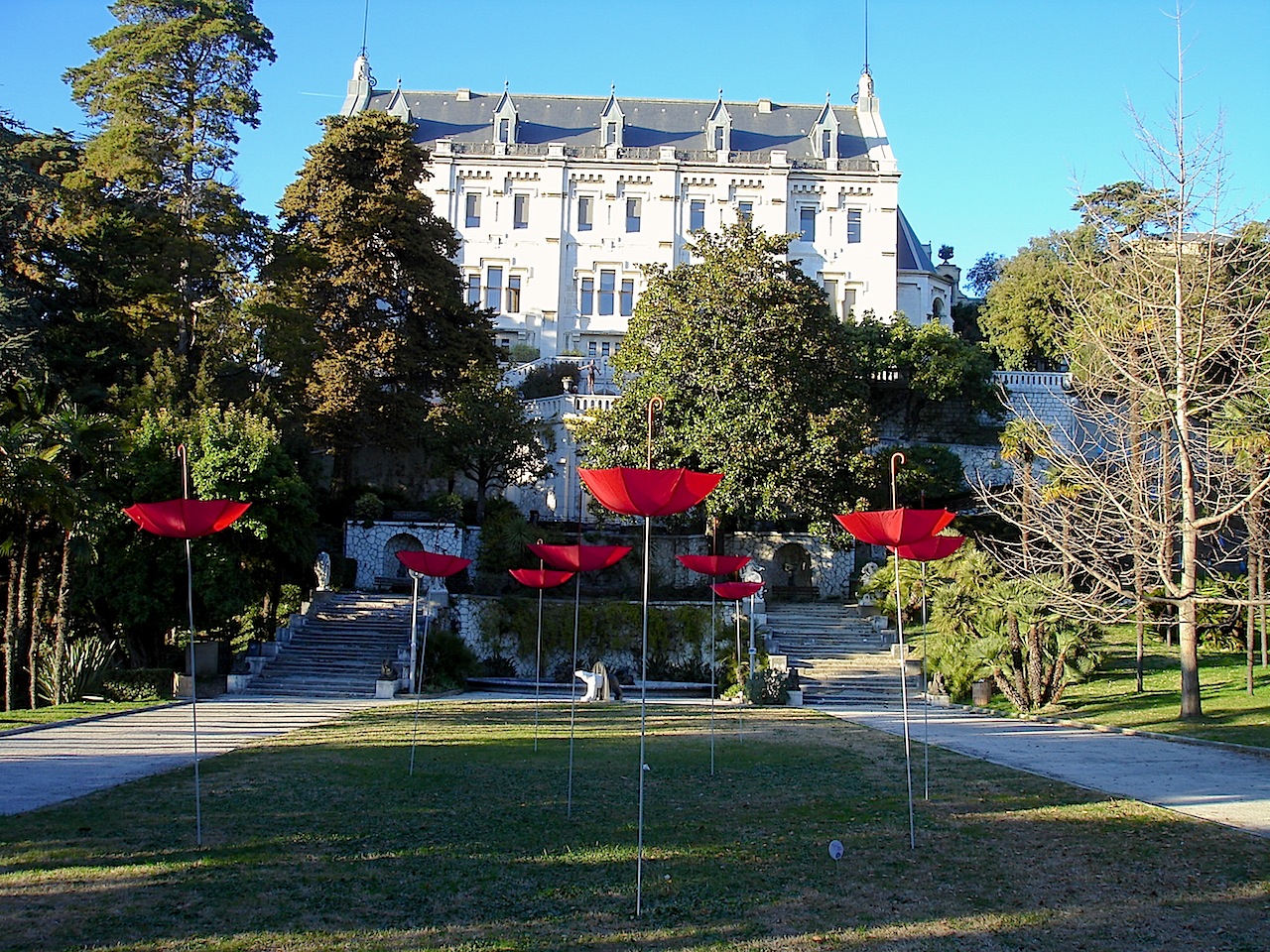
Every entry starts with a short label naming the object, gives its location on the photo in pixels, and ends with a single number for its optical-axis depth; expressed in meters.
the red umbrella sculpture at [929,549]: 12.38
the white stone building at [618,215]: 54.47
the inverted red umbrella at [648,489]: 7.77
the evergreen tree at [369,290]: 33.34
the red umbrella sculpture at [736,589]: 19.96
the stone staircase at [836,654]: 24.95
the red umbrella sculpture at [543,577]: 18.95
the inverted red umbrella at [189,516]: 9.58
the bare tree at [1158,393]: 15.80
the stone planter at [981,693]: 22.39
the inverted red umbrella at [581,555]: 15.56
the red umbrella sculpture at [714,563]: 18.11
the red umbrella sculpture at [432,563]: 15.27
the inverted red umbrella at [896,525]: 9.33
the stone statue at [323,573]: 31.20
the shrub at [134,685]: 22.02
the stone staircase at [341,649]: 24.83
